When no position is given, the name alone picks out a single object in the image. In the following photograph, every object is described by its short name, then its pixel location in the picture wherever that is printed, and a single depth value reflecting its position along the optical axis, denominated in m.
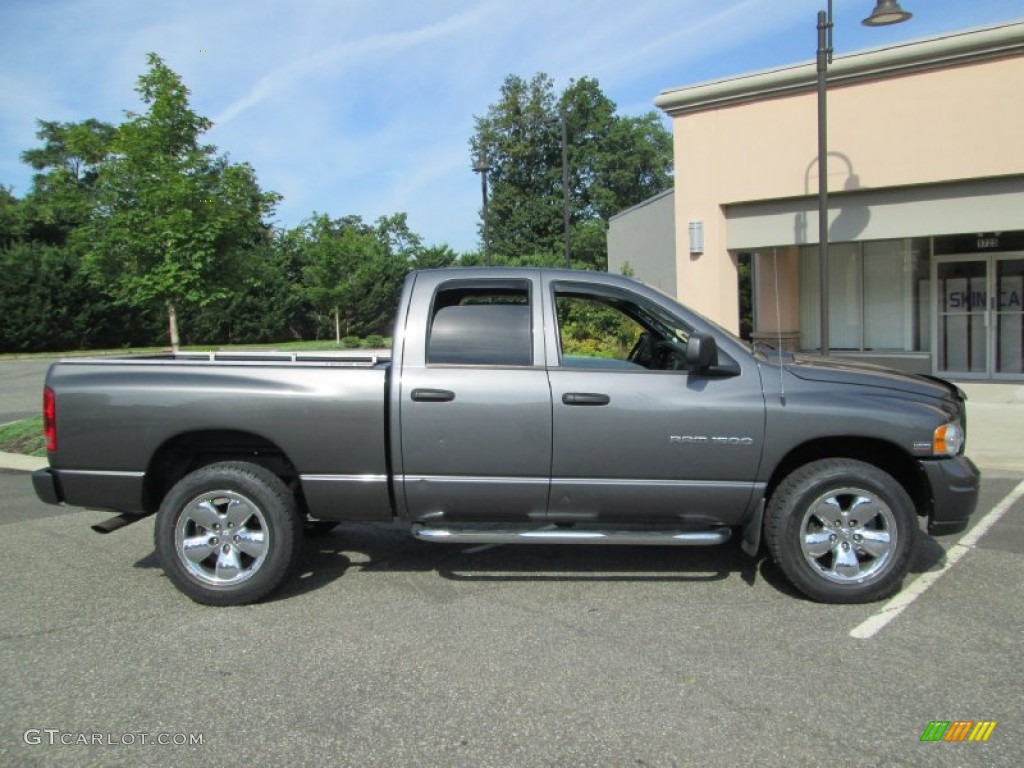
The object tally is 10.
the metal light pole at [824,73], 8.91
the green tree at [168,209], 11.55
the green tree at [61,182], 12.51
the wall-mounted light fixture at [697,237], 14.46
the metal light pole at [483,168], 19.09
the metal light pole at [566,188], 21.38
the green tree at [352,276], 32.78
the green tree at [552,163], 58.38
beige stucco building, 12.05
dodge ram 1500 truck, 4.49
